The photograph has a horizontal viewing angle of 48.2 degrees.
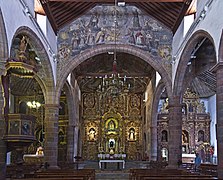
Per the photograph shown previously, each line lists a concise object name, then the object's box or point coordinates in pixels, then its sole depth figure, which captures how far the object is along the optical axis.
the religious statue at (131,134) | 21.54
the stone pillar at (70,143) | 17.36
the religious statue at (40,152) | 16.64
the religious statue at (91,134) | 21.65
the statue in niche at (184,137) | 20.30
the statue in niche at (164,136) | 20.30
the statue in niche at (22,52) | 7.71
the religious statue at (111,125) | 21.72
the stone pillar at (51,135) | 12.83
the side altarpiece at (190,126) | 19.81
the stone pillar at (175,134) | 12.62
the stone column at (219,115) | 7.82
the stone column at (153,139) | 17.44
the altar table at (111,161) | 17.01
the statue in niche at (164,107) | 20.52
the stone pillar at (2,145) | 7.57
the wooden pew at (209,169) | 10.43
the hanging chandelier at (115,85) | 12.54
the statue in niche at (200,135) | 20.09
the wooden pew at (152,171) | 8.15
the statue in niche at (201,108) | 20.34
